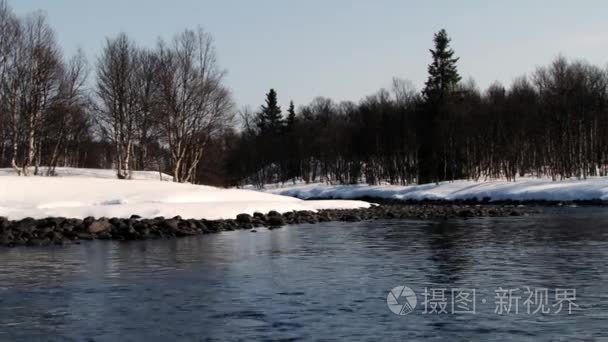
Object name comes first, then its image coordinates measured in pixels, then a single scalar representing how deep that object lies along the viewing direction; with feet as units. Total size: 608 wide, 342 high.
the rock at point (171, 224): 85.15
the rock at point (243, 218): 99.09
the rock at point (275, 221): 100.73
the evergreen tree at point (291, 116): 373.09
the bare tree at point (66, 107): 147.02
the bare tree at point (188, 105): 156.46
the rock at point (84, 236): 79.15
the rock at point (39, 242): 73.76
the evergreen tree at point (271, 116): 379.55
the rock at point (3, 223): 81.58
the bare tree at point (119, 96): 154.71
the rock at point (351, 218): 110.63
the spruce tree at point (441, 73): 239.09
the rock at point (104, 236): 80.10
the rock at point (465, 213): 118.52
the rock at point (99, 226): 81.85
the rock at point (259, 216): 102.27
